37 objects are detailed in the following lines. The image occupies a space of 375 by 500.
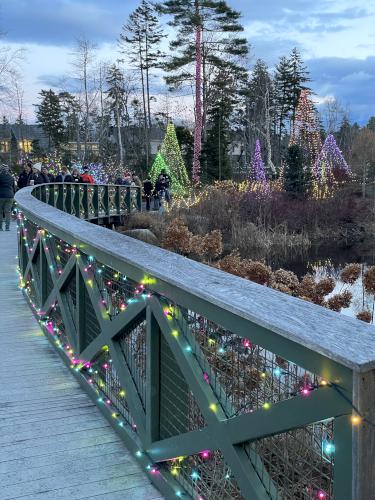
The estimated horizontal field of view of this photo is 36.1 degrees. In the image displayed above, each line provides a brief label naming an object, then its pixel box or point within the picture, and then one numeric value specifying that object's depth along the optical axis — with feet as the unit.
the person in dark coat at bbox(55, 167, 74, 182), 59.28
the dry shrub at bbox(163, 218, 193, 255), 39.19
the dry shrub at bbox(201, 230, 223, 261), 38.88
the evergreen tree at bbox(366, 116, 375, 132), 249.14
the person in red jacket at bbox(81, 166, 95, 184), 64.44
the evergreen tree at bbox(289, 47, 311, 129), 171.12
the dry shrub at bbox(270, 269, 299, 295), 25.67
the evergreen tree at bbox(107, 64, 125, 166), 172.35
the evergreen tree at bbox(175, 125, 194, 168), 136.67
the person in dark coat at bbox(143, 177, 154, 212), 82.64
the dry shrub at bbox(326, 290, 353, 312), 24.14
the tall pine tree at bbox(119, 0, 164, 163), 148.25
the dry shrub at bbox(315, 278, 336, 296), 25.04
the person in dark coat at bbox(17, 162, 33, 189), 53.36
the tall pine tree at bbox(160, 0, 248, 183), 117.60
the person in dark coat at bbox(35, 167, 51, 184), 51.50
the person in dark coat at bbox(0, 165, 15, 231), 43.88
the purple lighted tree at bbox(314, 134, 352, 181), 114.21
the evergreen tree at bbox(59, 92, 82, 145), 185.11
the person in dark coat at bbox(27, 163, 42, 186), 50.39
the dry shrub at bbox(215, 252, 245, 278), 25.84
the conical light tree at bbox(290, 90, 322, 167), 127.13
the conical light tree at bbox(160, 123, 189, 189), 110.01
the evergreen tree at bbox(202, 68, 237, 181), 124.98
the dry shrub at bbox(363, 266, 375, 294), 24.67
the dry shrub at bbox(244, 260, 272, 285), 24.89
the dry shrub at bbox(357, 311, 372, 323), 22.55
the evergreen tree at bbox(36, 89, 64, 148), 183.42
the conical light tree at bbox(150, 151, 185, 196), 100.75
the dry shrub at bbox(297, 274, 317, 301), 24.97
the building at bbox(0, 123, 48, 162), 192.75
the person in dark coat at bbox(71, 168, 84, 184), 61.63
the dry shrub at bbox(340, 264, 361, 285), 27.32
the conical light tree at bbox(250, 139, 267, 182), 106.02
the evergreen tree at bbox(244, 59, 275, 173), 162.50
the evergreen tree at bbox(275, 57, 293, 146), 172.35
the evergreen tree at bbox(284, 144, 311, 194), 100.99
